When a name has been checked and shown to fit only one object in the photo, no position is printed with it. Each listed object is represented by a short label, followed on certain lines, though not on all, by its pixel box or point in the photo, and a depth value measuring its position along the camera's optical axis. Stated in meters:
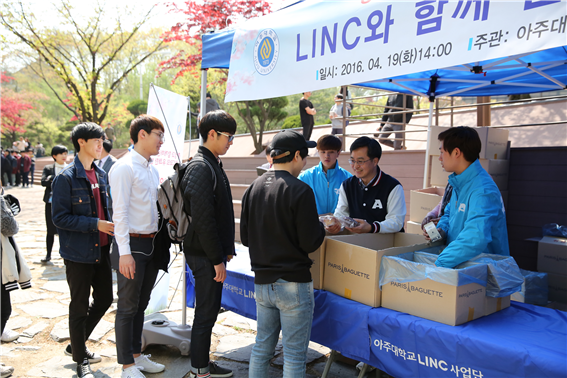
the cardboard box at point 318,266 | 2.33
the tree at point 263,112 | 12.06
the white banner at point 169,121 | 3.71
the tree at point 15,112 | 23.97
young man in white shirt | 2.45
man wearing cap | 1.96
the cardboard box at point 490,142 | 3.98
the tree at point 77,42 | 12.20
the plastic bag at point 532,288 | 2.63
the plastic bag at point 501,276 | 1.93
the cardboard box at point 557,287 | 3.16
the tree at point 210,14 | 10.88
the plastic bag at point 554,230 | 3.40
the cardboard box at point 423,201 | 4.04
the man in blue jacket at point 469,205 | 2.00
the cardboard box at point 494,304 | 1.97
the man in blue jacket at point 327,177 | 3.23
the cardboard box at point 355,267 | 2.08
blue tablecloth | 1.62
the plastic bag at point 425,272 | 1.80
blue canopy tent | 1.67
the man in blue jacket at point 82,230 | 2.61
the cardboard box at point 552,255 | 3.21
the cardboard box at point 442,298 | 1.82
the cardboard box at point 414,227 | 4.17
